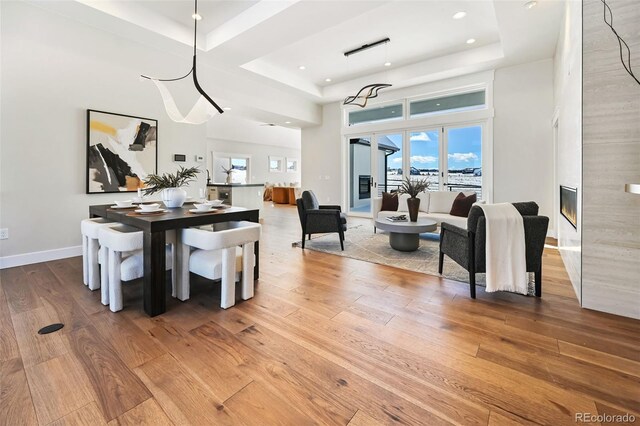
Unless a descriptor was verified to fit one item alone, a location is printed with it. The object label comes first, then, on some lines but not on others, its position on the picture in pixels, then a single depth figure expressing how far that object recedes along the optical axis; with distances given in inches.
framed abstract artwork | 159.8
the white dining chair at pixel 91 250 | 103.2
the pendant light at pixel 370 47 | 197.7
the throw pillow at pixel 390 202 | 221.8
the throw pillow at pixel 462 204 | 193.8
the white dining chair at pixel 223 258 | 90.0
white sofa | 207.1
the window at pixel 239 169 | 479.2
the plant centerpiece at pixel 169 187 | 114.6
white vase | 115.1
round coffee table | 154.6
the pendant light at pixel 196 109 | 119.1
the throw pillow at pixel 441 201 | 208.4
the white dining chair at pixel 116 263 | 88.2
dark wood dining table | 86.4
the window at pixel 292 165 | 578.6
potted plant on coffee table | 165.5
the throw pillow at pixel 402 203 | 220.4
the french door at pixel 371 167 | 286.4
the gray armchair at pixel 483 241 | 97.6
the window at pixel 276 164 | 539.1
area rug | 127.9
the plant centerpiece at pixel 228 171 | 467.0
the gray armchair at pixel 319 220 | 170.6
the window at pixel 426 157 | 260.1
